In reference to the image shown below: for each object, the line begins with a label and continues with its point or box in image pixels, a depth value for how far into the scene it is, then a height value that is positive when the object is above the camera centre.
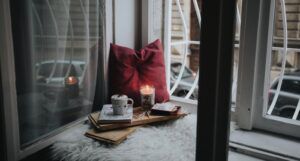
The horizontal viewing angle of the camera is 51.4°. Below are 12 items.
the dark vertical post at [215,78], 0.66 -0.09
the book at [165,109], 1.54 -0.36
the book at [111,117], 1.42 -0.37
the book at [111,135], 1.32 -0.42
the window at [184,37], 1.86 +0.00
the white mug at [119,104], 1.47 -0.32
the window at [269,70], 1.40 -0.16
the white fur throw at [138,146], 1.23 -0.45
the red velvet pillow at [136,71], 1.68 -0.18
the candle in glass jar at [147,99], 1.63 -0.32
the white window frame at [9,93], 1.11 -0.21
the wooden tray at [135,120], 1.40 -0.39
